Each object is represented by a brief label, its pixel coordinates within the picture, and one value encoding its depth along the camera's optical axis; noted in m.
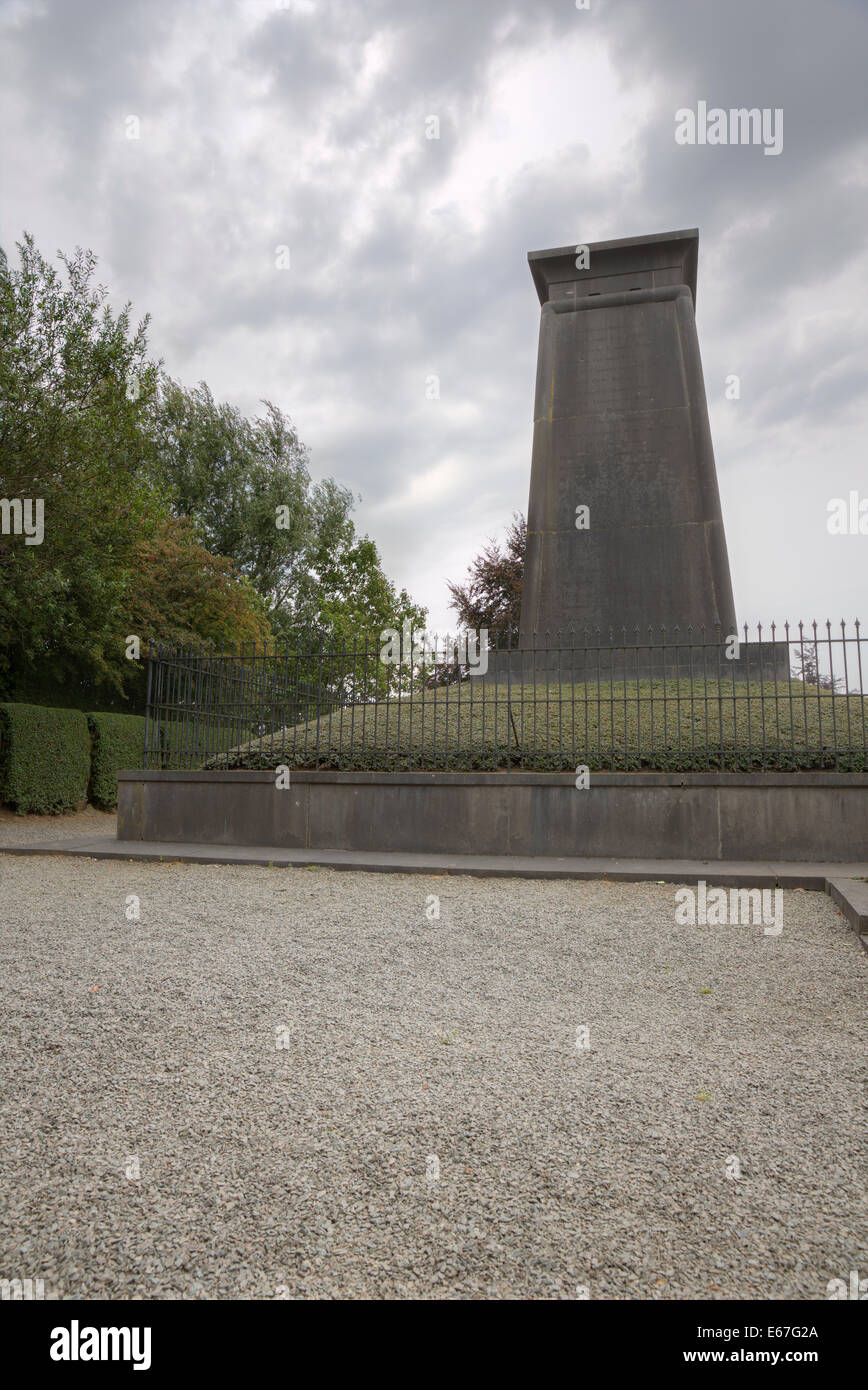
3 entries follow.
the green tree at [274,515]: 28.92
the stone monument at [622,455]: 11.30
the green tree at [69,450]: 11.91
